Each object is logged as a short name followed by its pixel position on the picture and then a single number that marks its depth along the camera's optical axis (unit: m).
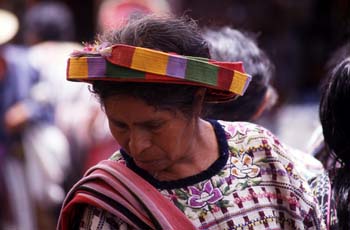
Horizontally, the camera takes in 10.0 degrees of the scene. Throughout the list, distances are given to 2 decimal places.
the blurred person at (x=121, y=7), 18.15
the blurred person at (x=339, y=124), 6.88
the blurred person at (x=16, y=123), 13.98
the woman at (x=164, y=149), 5.73
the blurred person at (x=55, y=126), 12.80
